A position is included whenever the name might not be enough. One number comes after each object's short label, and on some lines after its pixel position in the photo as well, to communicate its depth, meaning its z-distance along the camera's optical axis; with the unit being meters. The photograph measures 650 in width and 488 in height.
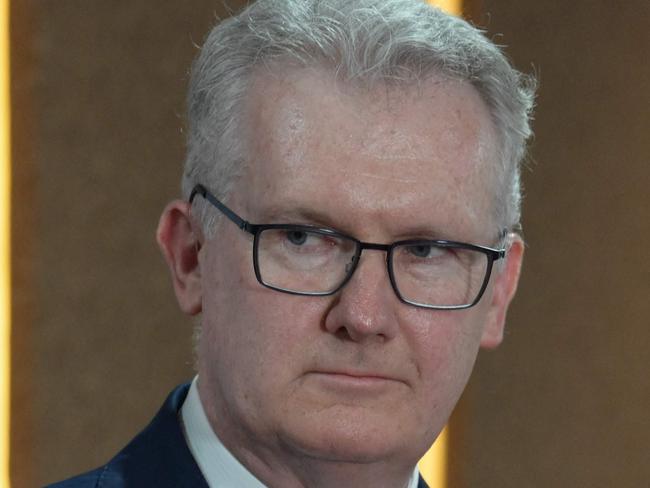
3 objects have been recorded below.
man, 2.90
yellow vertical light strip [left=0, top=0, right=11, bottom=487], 5.73
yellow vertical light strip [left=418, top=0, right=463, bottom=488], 6.26
